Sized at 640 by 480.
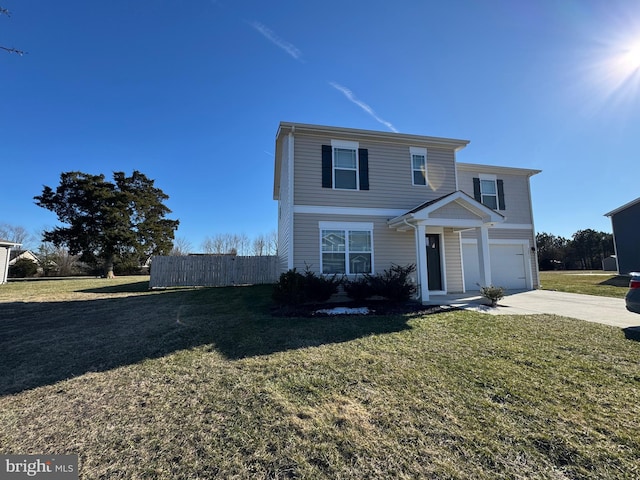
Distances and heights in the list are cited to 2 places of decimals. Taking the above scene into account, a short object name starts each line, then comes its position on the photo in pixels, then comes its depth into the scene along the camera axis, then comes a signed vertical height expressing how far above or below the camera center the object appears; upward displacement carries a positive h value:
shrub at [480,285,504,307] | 8.09 -0.70
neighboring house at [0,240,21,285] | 18.33 +0.94
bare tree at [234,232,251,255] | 42.72 +4.22
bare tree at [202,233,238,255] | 41.94 +4.15
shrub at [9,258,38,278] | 27.30 +0.31
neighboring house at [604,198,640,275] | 17.05 +2.17
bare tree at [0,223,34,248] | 40.47 +5.56
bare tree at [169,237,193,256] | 42.72 +3.93
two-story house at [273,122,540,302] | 9.25 +2.20
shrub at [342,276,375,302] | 8.63 -0.61
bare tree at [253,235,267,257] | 41.01 +3.82
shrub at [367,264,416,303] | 8.49 -0.51
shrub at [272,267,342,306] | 8.04 -0.53
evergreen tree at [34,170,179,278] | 24.34 +4.76
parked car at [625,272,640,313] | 5.08 -0.48
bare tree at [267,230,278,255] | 38.22 +3.92
